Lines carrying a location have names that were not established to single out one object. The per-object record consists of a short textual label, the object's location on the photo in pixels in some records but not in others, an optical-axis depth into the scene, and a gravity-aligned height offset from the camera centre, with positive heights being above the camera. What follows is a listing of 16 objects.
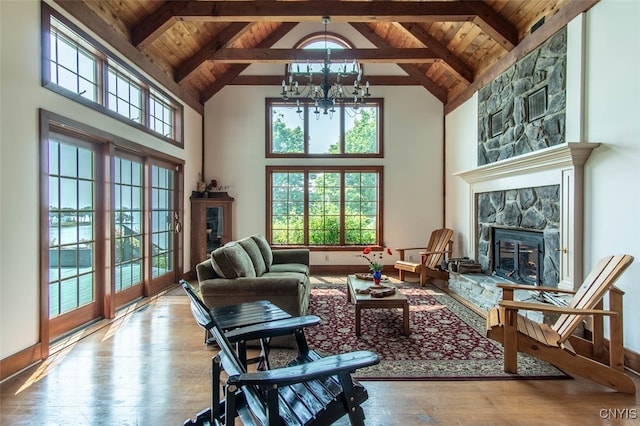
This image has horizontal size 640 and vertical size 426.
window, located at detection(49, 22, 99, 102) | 3.03 +1.43
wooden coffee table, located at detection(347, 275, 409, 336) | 3.22 -0.90
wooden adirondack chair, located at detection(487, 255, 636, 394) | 2.31 -0.92
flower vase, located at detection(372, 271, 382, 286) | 3.78 -0.75
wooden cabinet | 6.04 -0.25
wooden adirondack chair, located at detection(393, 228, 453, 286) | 5.38 -0.80
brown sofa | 3.06 -0.68
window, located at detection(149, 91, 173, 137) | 4.88 +1.49
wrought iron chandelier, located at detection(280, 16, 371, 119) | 3.75 +1.50
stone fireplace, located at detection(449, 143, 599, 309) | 3.18 +0.02
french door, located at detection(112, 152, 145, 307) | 4.05 -0.21
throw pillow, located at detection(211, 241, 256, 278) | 3.09 -0.49
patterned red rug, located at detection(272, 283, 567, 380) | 2.54 -1.22
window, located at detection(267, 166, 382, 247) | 6.62 +0.08
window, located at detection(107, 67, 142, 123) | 3.90 +1.44
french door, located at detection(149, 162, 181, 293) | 4.91 -0.24
